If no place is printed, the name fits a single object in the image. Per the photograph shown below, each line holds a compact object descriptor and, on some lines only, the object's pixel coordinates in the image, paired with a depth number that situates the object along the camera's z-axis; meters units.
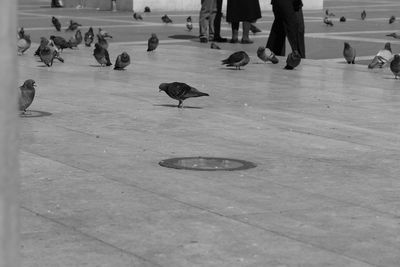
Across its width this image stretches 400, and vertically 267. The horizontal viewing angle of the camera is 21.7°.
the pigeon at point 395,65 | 14.44
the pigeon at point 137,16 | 28.62
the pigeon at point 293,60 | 15.78
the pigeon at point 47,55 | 15.42
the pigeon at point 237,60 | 15.51
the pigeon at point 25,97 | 9.96
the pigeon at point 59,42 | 18.03
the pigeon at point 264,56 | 16.61
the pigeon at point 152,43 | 18.52
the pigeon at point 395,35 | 22.70
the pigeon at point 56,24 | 24.18
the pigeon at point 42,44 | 16.07
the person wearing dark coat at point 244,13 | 21.22
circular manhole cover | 7.48
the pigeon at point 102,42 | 17.43
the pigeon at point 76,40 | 19.14
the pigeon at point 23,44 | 17.62
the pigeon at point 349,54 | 16.94
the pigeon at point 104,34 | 21.49
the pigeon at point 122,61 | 15.20
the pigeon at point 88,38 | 20.20
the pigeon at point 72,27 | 24.08
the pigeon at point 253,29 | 23.91
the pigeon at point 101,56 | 15.70
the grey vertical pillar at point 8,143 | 1.74
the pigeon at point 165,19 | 27.41
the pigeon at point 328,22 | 26.98
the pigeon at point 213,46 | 19.71
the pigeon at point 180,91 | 10.95
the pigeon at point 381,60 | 15.77
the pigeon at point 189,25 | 24.52
